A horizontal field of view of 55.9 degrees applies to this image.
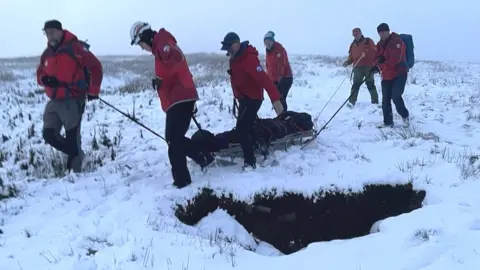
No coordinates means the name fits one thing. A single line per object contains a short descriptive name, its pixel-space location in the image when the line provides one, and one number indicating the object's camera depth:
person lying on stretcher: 6.80
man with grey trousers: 6.11
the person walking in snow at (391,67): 8.66
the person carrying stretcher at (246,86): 6.41
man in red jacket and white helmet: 5.64
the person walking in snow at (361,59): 11.13
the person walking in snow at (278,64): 9.65
